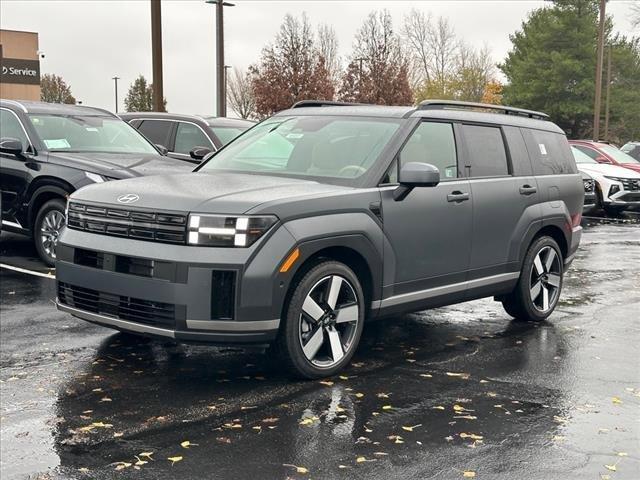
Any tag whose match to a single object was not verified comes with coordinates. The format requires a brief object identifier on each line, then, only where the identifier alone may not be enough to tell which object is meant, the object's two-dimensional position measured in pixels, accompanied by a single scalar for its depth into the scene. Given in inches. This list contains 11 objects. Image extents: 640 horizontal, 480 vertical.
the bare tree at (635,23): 2100.5
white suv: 756.0
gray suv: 200.4
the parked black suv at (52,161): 375.6
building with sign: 2274.9
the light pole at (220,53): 869.8
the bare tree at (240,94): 3075.8
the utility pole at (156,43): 726.5
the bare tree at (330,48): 2630.4
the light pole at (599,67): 1434.5
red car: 799.7
